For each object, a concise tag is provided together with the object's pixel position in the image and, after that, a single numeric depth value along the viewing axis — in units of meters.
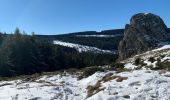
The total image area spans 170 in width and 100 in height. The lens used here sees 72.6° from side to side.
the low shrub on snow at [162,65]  12.91
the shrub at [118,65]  16.65
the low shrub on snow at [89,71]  13.15
